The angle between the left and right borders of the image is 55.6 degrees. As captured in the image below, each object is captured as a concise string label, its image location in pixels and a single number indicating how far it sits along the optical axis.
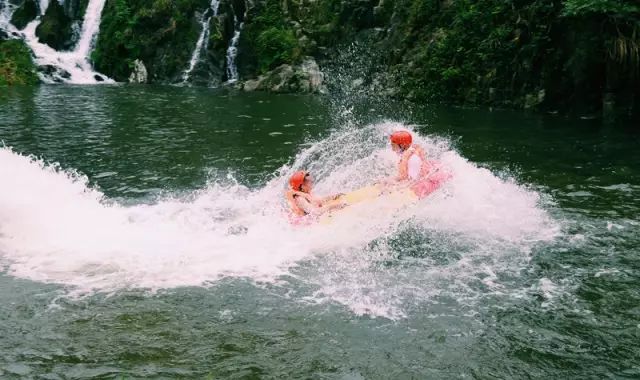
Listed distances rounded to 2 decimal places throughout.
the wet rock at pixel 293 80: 33.56
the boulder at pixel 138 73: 40.41
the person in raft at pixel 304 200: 10.38
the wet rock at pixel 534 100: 24.14
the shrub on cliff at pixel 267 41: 36.62
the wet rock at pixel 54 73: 38.91
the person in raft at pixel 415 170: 10.92
